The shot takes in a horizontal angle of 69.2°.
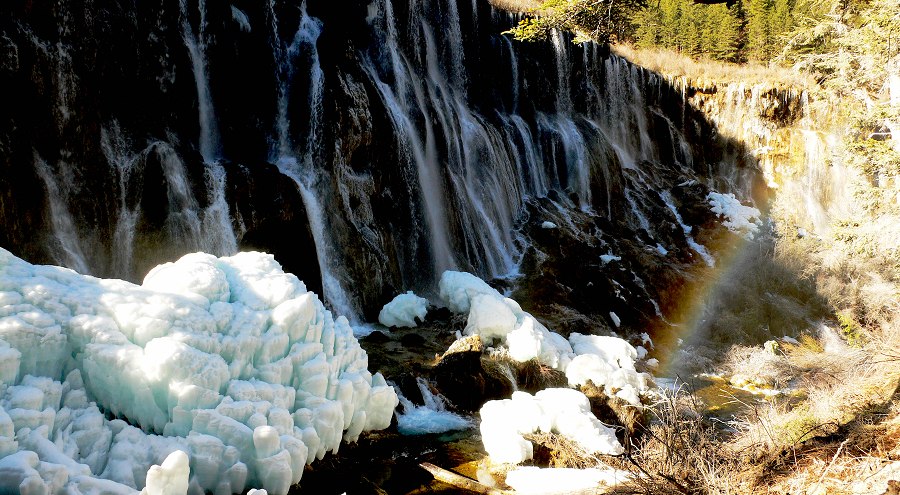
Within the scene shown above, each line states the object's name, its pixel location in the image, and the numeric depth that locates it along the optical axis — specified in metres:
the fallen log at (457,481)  7.83
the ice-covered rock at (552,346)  12.36
